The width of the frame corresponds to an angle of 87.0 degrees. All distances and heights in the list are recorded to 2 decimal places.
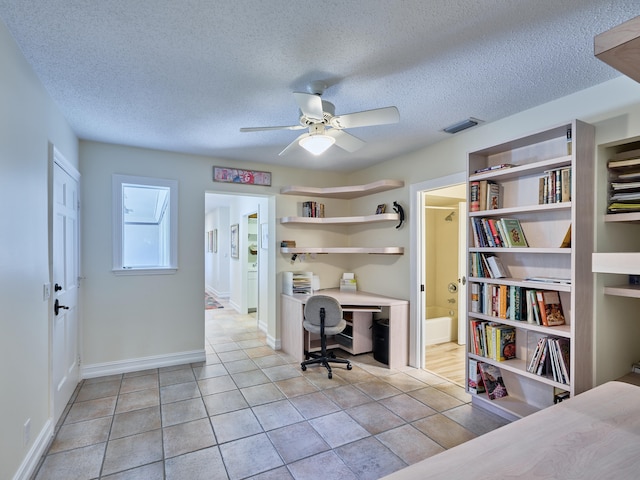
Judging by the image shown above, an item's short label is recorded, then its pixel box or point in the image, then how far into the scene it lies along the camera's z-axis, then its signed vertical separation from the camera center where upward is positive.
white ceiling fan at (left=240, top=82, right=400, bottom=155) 2.04 +0.79
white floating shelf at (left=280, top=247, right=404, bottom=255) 4.02 -0.12
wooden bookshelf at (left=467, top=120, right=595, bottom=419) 2.15 -0.07
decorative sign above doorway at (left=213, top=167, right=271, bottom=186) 4.11 +0.81
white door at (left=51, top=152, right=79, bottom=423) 2.57 -0.39
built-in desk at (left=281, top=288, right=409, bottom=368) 3.76 -0.93
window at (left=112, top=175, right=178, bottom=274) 3.62 +0.19
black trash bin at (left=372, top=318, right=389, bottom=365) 3.81 -1.16
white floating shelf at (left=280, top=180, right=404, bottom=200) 3.96 +0.64
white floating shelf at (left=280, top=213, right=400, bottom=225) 4.03 +0.26
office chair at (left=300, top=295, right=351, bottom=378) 3.59 -0.85
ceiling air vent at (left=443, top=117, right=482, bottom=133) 2.87 +1.01
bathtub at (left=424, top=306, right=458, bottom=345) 4.61 -1.24
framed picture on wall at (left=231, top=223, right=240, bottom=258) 7.08 +0.02
